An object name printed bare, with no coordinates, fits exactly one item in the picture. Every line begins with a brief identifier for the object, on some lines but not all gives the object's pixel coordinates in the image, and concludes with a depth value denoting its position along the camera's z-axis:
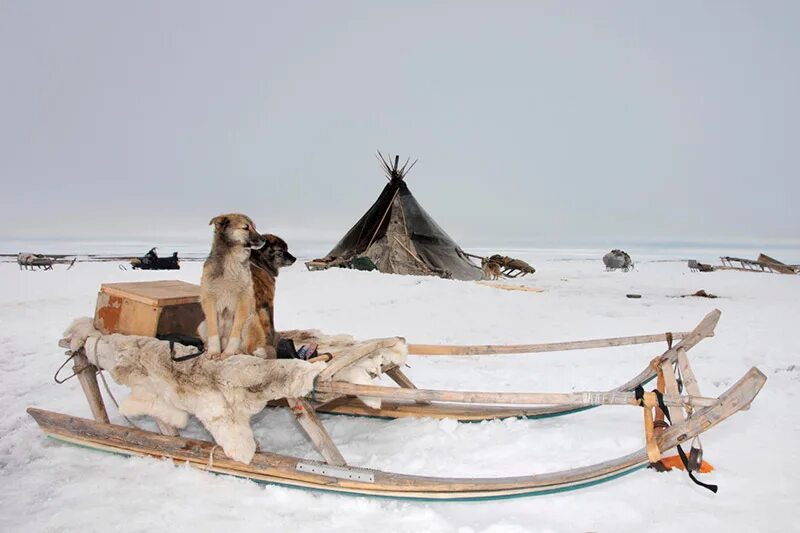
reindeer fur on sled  2.84
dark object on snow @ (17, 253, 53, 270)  17.47
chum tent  16.38
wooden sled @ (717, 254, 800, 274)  21.30
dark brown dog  3.47
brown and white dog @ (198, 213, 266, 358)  3.13
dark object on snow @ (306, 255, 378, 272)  15.93
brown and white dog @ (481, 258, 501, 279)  18.36
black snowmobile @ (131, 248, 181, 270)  17.92
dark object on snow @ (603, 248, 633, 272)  24.39
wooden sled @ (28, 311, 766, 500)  2.35
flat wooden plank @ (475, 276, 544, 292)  12.45
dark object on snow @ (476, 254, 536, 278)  18.91
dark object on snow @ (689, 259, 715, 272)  22.06
